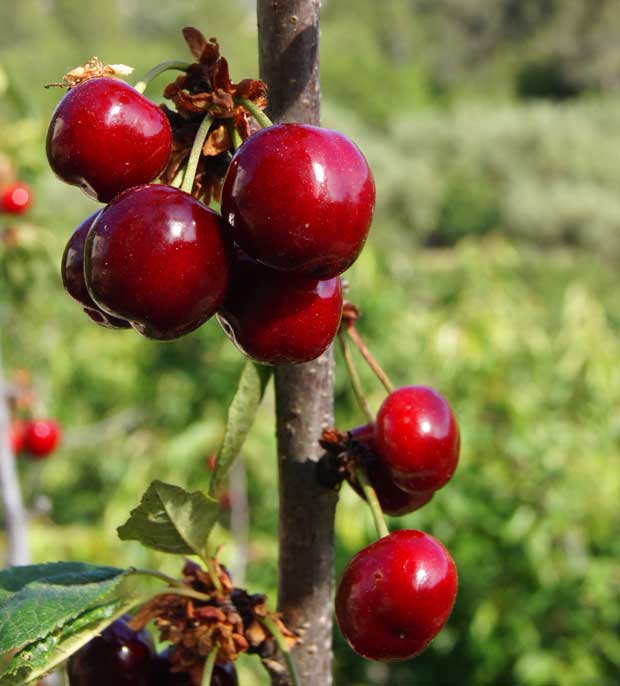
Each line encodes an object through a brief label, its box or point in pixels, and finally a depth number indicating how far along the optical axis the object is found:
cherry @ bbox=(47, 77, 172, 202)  0.29
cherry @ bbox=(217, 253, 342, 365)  0.28
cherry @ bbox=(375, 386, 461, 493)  0.32
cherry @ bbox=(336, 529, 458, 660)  0.30
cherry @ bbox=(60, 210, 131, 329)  0.30
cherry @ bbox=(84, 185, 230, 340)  0.28
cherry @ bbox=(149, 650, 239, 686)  0.32
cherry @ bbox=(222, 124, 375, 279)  0.27
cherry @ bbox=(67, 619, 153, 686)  0.32
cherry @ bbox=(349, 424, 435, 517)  0.33
